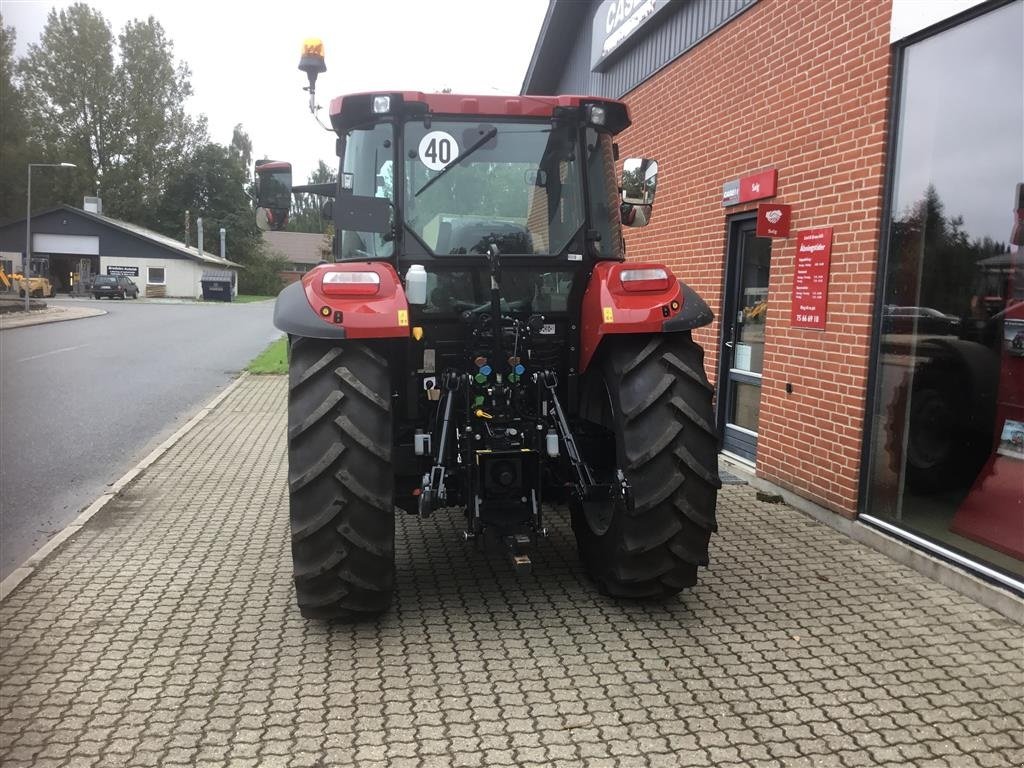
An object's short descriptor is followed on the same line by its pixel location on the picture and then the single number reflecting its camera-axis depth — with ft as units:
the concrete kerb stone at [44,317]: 81.59
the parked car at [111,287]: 153.58
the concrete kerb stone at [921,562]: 14.05
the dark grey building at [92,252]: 169.37
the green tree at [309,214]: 350.19
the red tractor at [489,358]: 12.41
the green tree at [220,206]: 234.38
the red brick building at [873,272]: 15.88
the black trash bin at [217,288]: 179.32
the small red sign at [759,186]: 21.91
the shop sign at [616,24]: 30.45
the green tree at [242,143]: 329.93
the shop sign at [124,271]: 175.52
